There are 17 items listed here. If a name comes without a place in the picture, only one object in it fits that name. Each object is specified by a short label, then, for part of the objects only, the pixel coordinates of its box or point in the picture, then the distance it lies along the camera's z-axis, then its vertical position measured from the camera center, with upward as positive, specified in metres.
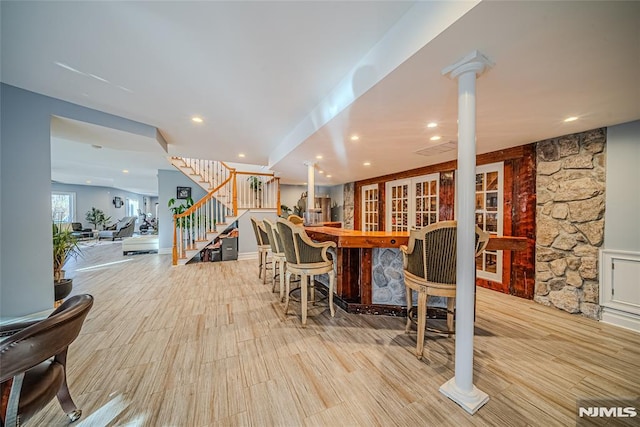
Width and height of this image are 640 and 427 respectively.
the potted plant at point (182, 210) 5.34 +0.00
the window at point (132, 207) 12.74 +0.16
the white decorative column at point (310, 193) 4.23 +0.34
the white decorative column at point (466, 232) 1.41 -0.13
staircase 5.40 +0.23
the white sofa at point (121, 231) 9.02 -0.89
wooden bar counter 2.32 -0.58
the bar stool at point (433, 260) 1.74 -0.41
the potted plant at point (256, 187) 6.56 +0.70
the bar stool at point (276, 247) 3.05 -0.52
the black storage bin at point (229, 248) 5.77 -1.00
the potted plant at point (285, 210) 7.55 +0.01
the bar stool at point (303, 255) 2.40 -0.50
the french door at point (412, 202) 4.66 +0.21
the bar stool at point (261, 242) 3.97 -0.58
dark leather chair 0.86 -0.63
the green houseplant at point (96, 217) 10.31 -0.36
